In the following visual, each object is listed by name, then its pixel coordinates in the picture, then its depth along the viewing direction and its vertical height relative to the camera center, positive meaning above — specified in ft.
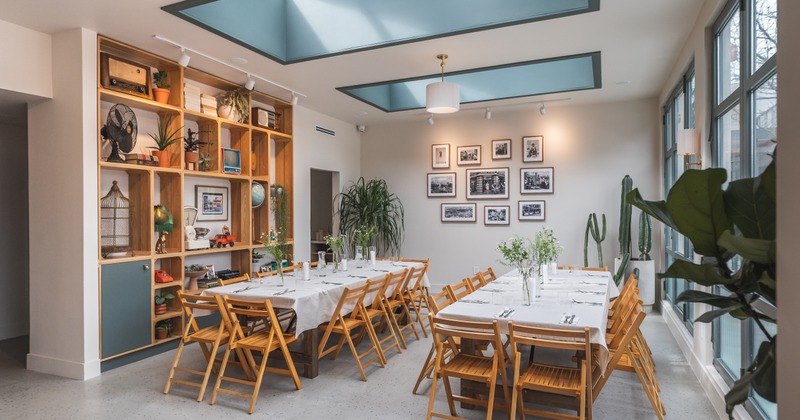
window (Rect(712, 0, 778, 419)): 8.88 +2.08
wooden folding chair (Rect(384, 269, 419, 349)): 16.83 -3.40
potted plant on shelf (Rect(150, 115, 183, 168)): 16.52 +2.39
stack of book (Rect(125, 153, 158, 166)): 15.56 +1.60
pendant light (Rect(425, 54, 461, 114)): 16.14 +3.71
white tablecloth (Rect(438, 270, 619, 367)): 9.87 -2.39
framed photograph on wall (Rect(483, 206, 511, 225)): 25.72 -0.49
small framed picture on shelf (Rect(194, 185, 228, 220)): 19.10 +0.21
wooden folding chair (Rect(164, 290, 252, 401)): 12.17 -3.42
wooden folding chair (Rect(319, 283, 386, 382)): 13.43 -3.37
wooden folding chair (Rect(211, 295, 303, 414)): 11.84 -3.44
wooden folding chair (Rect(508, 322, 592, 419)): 8.92 -3.44
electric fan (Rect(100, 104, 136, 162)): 15.05 +2.49
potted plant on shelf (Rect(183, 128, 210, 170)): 17.60 +2.22
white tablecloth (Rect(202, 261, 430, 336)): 12.65 -2.38
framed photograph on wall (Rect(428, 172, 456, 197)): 26.96 +1.25
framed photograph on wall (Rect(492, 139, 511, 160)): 25.59 +3.04
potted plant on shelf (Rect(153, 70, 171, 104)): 16.43 +4.24
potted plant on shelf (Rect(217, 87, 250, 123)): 19.01 +4.14
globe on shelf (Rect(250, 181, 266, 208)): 20.66 +0.57
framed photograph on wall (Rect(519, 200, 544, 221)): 24.99 -0.22
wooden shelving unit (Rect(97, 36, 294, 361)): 15.03 +0.68
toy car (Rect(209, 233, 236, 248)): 18.90 -1.31
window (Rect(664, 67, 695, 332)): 16.44 +2.15
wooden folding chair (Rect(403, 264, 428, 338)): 18.33 -3.25
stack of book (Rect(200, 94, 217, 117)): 18.28 +3.97
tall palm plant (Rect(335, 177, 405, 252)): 26.76 -0.31
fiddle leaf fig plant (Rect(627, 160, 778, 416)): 4.50 -0.28
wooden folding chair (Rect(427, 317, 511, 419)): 9.47 -3.39
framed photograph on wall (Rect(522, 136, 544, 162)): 24.93 +2.97
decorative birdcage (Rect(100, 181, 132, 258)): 15.24 -0.55
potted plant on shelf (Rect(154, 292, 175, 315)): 16.40 -3.25
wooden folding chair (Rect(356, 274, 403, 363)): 15.31 -3.35
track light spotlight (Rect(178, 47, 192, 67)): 15.46 +4.79
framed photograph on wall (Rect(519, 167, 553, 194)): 24.84 +1.32
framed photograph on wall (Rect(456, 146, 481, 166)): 26.30 +2.82
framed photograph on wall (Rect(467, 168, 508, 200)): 25.76 +1.25
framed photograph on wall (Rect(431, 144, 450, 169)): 27.02 +2.84
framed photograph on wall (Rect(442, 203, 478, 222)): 26.50 -0.33
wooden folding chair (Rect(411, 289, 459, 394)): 12.37 -4.03
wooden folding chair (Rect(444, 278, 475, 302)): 12.92 -2.36
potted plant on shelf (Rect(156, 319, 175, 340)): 16.35 -4.17
